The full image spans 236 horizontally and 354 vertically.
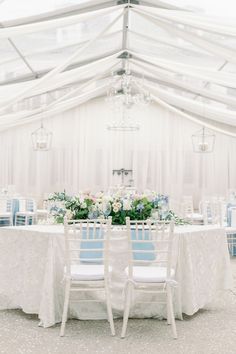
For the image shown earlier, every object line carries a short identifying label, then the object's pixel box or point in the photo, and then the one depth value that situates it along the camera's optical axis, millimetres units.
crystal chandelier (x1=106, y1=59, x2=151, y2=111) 7543
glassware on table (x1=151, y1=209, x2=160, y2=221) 4732
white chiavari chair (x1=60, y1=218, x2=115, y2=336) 3729
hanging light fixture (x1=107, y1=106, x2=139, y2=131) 10809
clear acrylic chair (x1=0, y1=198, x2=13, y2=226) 8627
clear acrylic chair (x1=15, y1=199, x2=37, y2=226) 9094
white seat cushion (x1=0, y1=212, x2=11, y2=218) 8420
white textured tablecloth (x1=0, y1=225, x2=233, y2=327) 4086
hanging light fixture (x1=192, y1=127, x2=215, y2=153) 13033
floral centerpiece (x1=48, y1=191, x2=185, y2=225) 4684
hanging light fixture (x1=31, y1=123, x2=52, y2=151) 12112
